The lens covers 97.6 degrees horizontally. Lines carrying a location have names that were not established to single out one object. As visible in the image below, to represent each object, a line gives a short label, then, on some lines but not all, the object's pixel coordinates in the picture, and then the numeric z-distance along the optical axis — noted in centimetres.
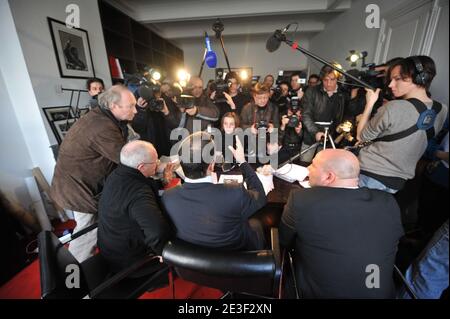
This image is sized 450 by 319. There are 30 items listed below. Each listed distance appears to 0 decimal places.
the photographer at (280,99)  270
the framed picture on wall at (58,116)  222
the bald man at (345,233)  83
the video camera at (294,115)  188
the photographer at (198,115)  228
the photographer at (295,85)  320
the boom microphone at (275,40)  150
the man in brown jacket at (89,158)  143
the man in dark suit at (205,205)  96
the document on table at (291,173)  156
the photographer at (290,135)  205
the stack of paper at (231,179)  149
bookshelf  354
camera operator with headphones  122
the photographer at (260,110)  227
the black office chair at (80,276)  82
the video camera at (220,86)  242
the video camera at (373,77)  170
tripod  168
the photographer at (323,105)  217
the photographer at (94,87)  243
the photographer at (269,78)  352
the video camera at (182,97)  211
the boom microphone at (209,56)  201
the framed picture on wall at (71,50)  230
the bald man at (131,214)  103
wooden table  134
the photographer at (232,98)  272
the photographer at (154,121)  218
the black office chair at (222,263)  78
